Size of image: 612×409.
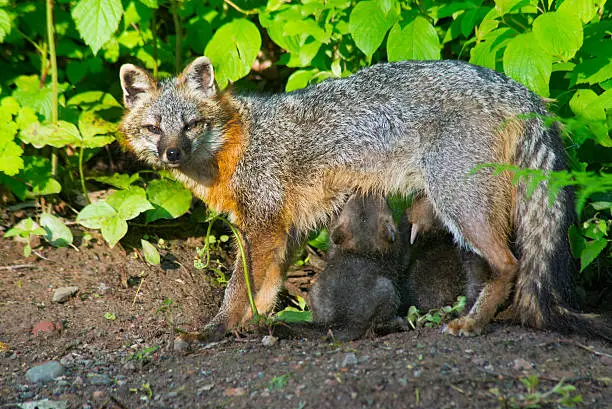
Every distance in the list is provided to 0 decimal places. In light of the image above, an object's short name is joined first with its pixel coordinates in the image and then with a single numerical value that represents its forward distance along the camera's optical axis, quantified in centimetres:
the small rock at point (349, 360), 1009
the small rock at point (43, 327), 1306
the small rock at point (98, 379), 1083
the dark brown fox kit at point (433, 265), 1341
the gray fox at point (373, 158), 1214
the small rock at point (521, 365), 972
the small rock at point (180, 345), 1202
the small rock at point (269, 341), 1181
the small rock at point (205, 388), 991
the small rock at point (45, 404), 1009
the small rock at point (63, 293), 1425
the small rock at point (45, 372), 1114
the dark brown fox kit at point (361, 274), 1233
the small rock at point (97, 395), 1025
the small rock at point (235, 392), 965
